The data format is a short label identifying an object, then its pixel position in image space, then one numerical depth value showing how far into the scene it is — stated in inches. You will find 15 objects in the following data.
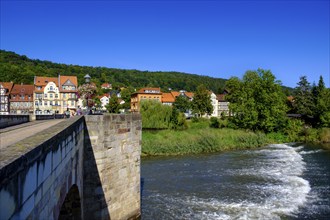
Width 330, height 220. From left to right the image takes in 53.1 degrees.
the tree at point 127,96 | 3783.5
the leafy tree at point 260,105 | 1860.2
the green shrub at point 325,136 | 1748.0
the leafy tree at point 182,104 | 3100.4
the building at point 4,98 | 2435.4
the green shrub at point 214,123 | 1981.5
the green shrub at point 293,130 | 1806.1
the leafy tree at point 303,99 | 2240.4
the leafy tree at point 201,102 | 2714.1
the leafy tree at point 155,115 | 1719.9
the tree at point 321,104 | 2032.5
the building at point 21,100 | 2517.2
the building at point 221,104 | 3713.1
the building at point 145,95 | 3415.4
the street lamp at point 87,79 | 602.0
